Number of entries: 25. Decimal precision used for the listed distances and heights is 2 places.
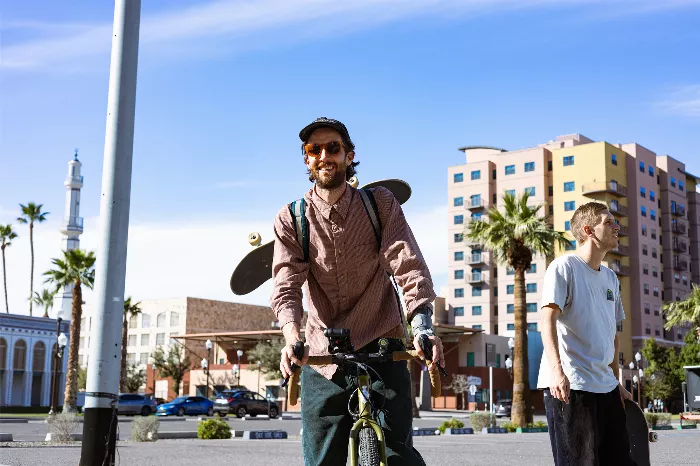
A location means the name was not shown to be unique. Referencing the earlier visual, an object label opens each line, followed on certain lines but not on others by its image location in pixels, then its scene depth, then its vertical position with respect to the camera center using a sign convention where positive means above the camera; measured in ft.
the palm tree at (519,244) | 105.60 +15.87
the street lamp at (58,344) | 137.39 +3.08
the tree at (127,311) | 232.69 +13.94
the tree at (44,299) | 318.24 +22.86
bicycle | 11.40 -0.19
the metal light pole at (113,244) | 21.49 +3.00
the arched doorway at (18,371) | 208.85 -1.77
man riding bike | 12.42 +1.19
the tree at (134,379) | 297.94 -4.62
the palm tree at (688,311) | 189.85 +13.75
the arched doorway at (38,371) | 214.90 -1.72
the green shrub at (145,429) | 70.23 -4.87
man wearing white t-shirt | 17.66 +0.19
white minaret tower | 333.42 +56.91
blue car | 155.53 -6.91
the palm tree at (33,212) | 269.23 +44.50
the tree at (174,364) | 279.90 +0.69
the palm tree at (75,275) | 157.89 +16.40
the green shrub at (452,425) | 95.16 -5.62
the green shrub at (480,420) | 98.99 -5.22
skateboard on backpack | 17.47 +1.91
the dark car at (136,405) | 154.51 -6.66
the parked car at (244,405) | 149.89 -6.15
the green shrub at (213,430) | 77.51 -5.34
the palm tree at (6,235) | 275.59 +38.88
